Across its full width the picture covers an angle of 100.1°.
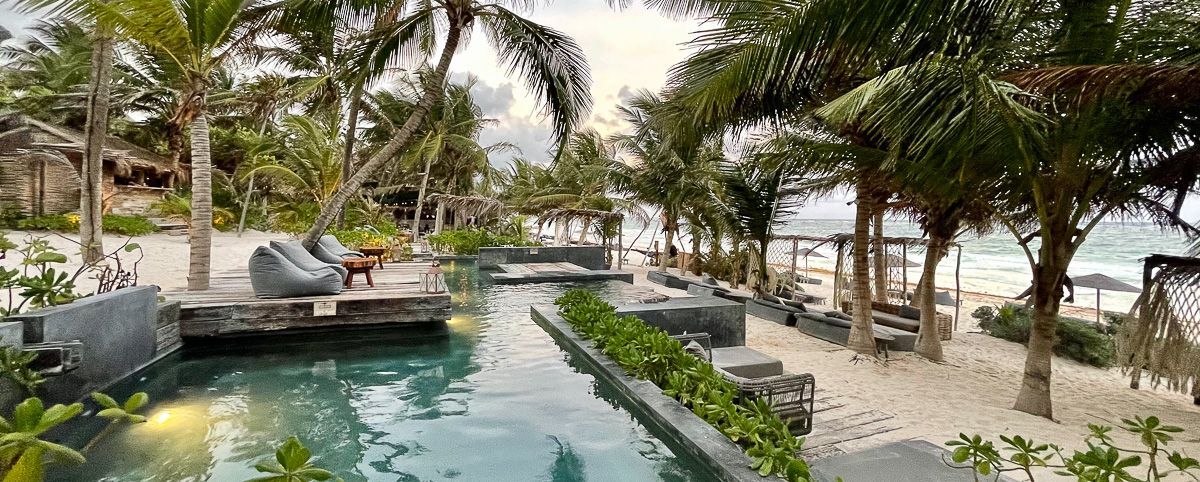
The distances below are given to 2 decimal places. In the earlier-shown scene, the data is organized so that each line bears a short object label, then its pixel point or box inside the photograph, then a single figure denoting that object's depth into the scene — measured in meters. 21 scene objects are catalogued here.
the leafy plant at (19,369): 3.25
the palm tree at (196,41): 5.54
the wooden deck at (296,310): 5.82
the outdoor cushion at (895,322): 9.14
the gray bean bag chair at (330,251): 8.89
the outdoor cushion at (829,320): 8.03
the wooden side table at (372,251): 9.53
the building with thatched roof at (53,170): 15.34
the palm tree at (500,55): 7.06
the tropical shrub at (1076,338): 8.65
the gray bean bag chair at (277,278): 6.17
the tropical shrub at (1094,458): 1.74
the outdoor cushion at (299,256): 6.82
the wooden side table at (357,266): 7.45
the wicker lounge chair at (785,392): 3.58
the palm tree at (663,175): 14.48
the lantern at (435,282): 7.02
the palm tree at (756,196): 8.76
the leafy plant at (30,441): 1.59
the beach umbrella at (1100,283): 12.14
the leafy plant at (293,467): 1.67
